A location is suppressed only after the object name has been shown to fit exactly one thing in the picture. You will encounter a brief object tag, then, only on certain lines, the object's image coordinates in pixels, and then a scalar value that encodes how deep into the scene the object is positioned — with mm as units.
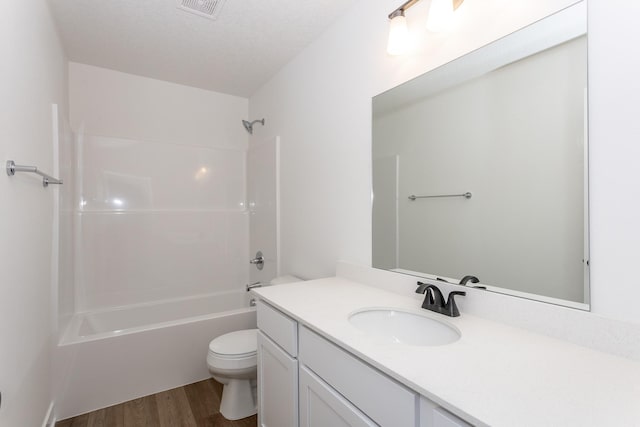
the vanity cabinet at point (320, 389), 746
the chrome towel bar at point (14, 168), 1091
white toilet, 1795
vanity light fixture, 1194
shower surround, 1987
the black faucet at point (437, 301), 1128
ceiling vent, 1694
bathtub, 1849
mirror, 941
